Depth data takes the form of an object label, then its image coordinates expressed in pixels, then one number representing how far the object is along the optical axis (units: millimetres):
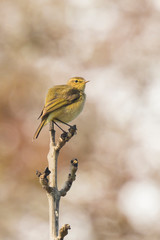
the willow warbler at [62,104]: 7711
